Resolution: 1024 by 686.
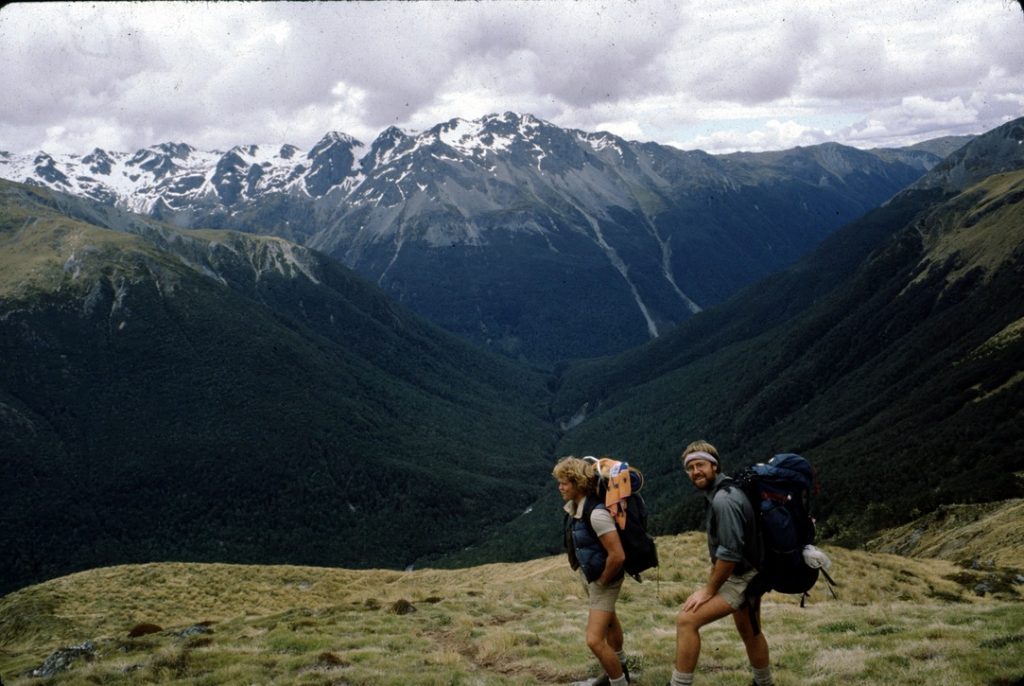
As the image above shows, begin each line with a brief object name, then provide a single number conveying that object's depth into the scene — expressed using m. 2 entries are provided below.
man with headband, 10.73
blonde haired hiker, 11.87
